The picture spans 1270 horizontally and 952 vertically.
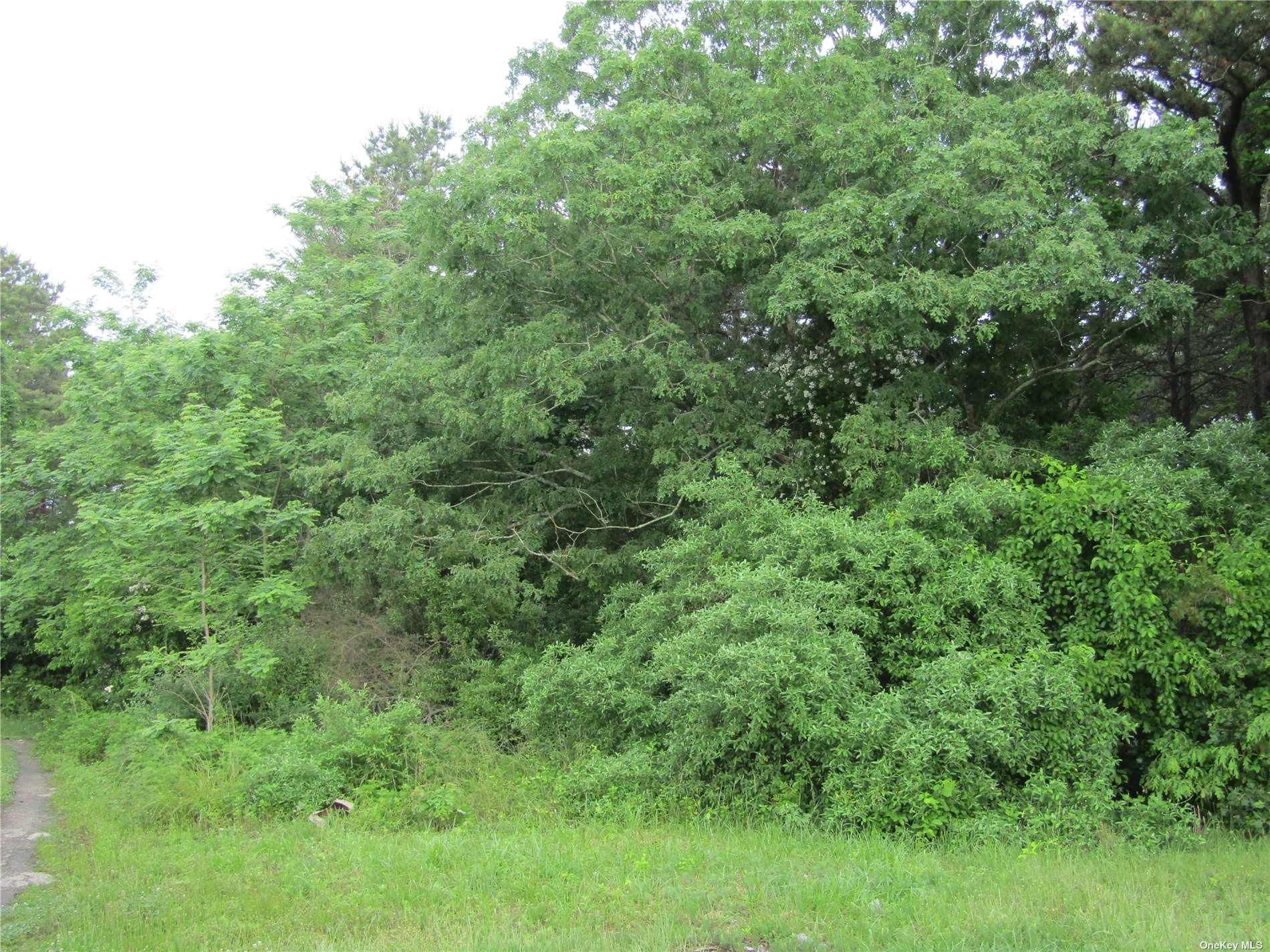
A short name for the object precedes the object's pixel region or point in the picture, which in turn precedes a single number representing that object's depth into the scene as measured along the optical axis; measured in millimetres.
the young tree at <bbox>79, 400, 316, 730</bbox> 11586
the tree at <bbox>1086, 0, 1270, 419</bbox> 10773
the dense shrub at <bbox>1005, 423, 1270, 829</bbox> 7555
